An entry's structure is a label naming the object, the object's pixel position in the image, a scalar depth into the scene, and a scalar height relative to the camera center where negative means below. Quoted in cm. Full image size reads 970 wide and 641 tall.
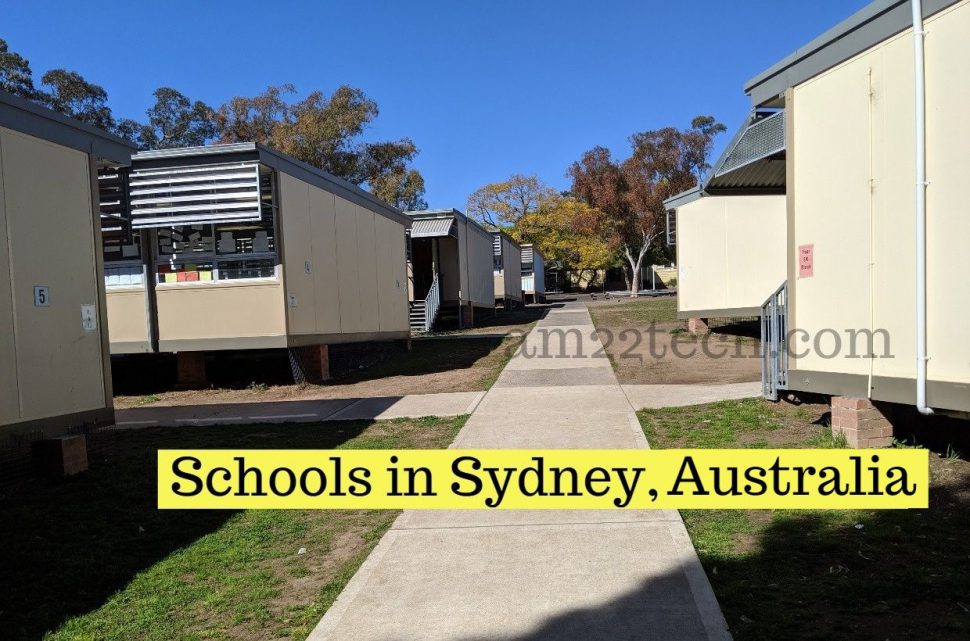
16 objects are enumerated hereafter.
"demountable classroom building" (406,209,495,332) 2152 +92
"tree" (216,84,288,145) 3356 +849
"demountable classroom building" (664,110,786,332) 1434 +67
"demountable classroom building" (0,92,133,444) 557 +28
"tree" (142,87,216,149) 3725 +926
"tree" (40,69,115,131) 3175 +931
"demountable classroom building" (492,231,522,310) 3177 +112
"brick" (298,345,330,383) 1191 -98
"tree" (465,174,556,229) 5319 +695
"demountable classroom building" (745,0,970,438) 488 +51
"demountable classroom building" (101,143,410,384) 1011 +66
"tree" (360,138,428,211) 3559 +637
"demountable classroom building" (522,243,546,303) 4131 +106
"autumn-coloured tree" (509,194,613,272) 5028 +404
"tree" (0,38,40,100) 2919 +944
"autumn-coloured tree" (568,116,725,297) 3469 +520
